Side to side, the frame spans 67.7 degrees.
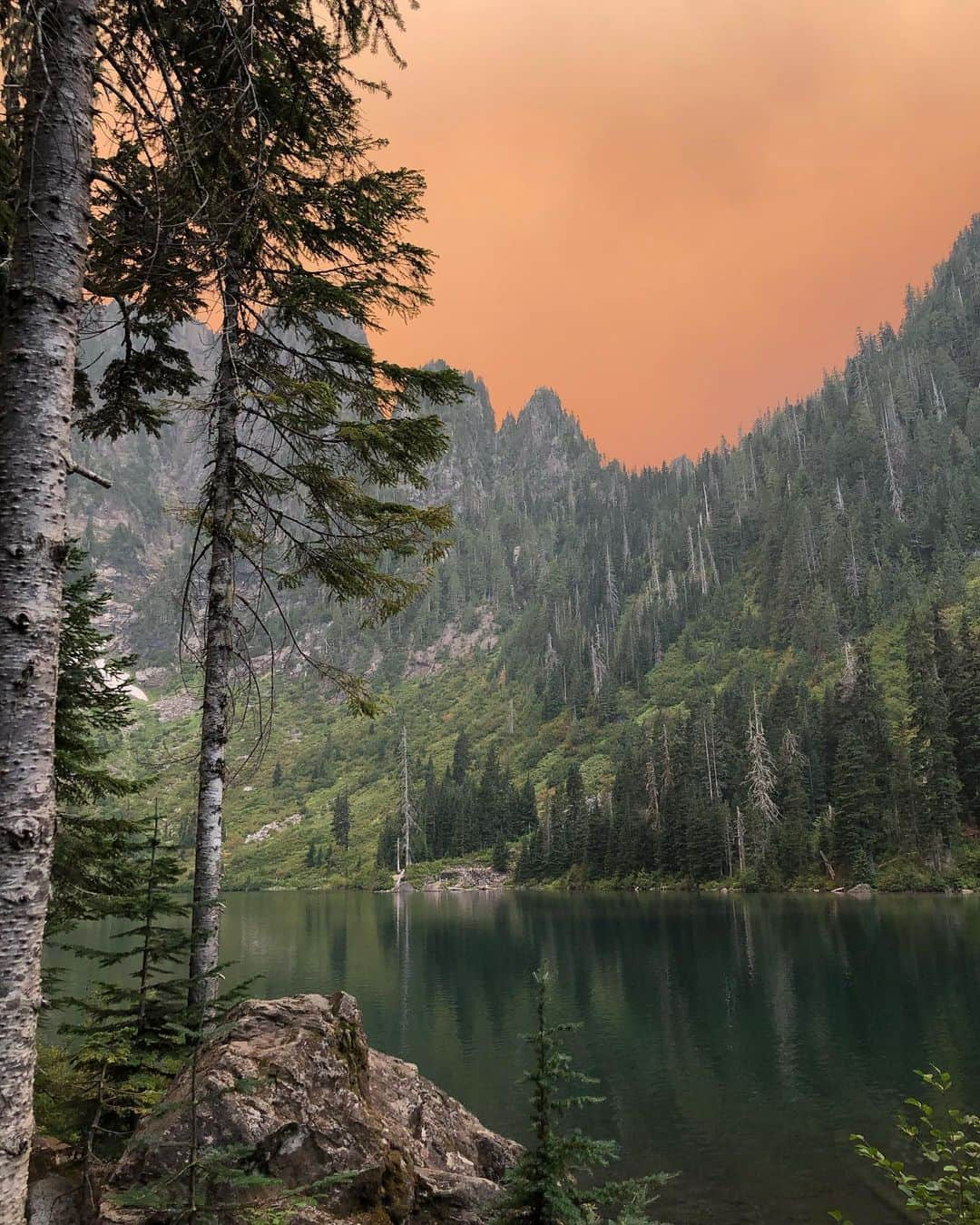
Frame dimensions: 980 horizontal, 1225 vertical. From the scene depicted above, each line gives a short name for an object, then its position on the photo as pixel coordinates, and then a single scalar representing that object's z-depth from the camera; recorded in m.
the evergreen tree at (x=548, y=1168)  5.56
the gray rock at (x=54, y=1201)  6.48
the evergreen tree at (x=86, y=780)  12.38
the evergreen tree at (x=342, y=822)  160.75
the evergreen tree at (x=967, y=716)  80.81
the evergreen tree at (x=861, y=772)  81.50
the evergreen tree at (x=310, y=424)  11.08
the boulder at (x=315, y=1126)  6.93
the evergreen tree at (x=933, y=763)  75.88
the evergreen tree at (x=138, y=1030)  8.85
